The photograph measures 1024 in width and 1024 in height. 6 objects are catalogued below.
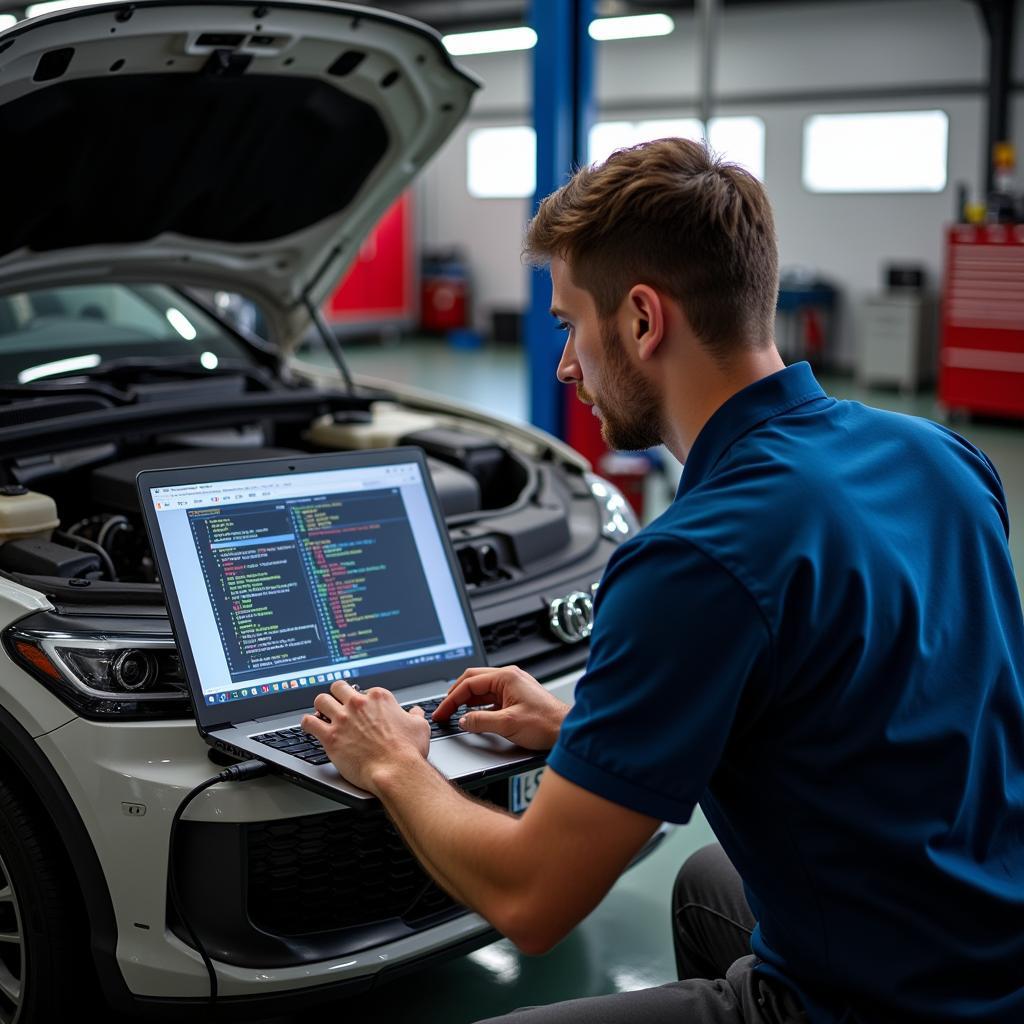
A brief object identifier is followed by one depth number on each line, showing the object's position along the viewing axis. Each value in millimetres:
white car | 1833
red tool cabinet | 8156
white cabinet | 9938
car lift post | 5121
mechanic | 1161
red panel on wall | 12898
